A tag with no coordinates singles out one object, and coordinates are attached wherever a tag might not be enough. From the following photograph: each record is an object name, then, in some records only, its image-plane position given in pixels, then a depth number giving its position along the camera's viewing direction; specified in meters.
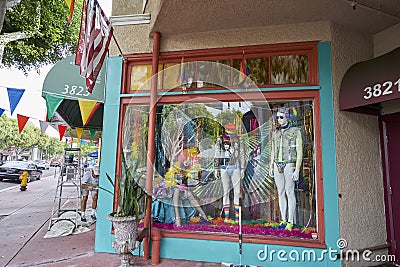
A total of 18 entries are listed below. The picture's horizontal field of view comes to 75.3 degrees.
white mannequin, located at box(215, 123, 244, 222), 3.72
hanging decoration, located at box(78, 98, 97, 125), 4.52
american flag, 2.84
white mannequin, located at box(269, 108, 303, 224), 3.46
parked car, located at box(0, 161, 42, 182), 12.76
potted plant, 2.96
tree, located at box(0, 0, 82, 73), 8.80
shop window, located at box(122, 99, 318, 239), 3.45
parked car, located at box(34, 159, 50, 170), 28.05
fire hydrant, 10.02
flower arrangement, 3.29
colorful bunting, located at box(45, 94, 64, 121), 4.55
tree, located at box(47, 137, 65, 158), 45.04
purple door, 3.31
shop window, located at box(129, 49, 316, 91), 3.51
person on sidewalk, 5.48
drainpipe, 3.56
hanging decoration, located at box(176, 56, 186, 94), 3.82
